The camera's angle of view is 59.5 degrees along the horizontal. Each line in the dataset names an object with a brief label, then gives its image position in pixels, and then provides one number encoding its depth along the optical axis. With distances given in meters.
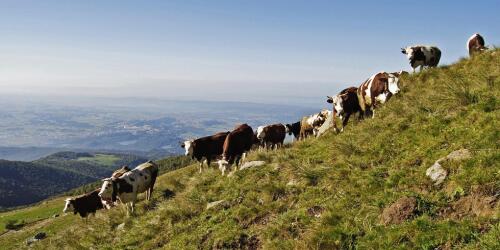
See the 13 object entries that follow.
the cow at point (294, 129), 36.71
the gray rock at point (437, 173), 10.11
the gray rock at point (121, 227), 16.56
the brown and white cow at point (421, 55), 24.25
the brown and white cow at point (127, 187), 21.42
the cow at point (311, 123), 32.16
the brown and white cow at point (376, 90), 20.50
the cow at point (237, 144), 23.19
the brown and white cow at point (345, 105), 21.56
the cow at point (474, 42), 27.36
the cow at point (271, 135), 32.66
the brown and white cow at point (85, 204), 28.17
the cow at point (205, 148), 27.36
